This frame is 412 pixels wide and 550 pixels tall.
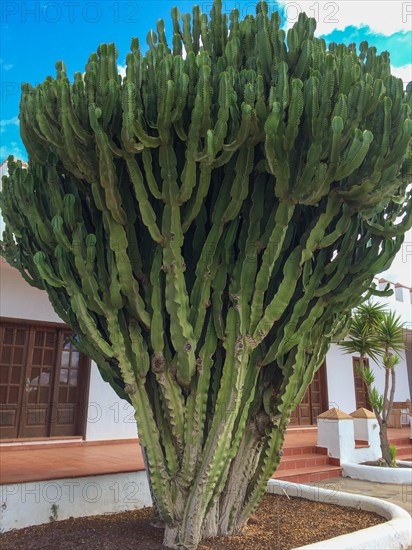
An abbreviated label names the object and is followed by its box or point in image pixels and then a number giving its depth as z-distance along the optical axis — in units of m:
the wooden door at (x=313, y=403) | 11.88
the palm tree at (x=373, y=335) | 8.40
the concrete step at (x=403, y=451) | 9.74
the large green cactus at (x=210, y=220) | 2.97
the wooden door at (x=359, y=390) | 13.25
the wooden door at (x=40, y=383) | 7.71
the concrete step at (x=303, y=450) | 7.78
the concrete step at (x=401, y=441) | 10.35
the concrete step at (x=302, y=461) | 7.14
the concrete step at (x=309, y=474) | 6.66
